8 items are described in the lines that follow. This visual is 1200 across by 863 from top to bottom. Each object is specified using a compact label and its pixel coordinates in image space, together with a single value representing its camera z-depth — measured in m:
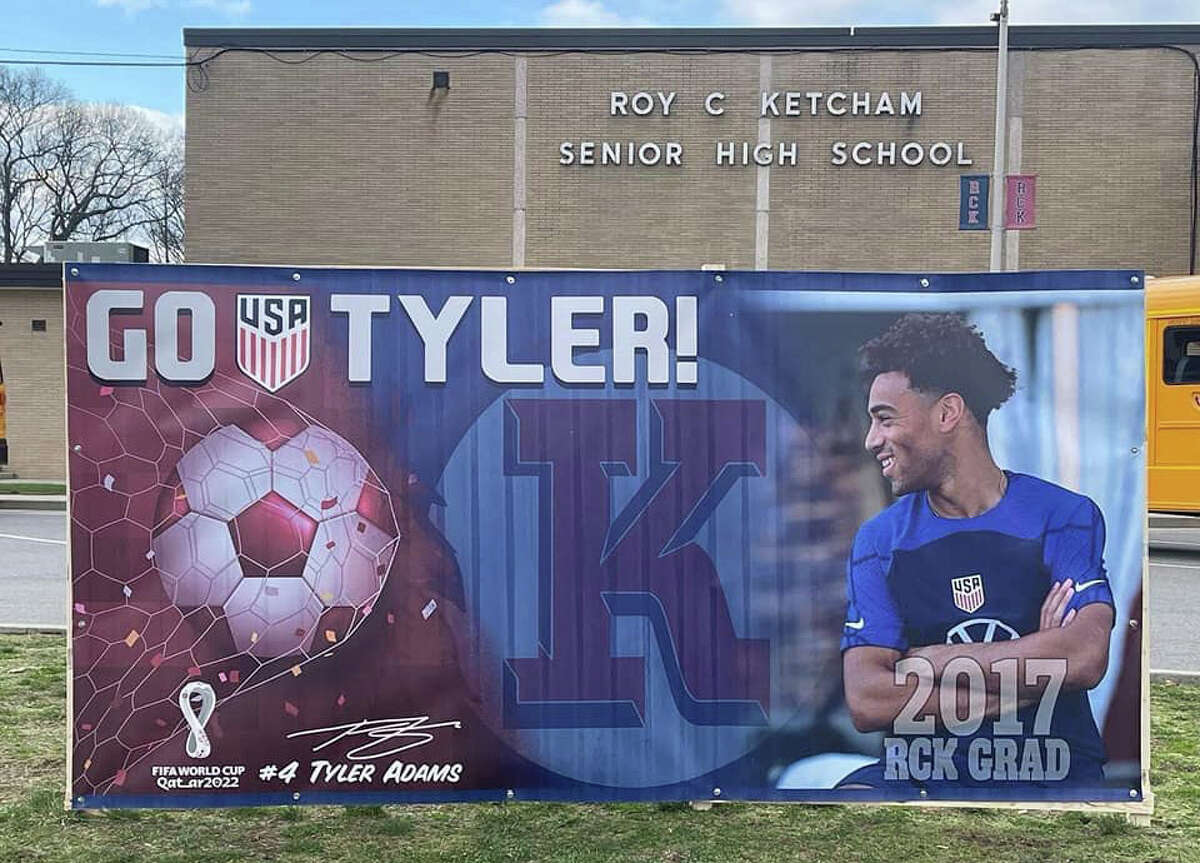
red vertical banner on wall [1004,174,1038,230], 20.09
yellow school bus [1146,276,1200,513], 12.08
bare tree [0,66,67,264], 51.75
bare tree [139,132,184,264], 54.81
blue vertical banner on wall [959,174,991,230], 21.70
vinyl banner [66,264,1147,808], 3.55
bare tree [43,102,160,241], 52.84
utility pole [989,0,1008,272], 19.53
